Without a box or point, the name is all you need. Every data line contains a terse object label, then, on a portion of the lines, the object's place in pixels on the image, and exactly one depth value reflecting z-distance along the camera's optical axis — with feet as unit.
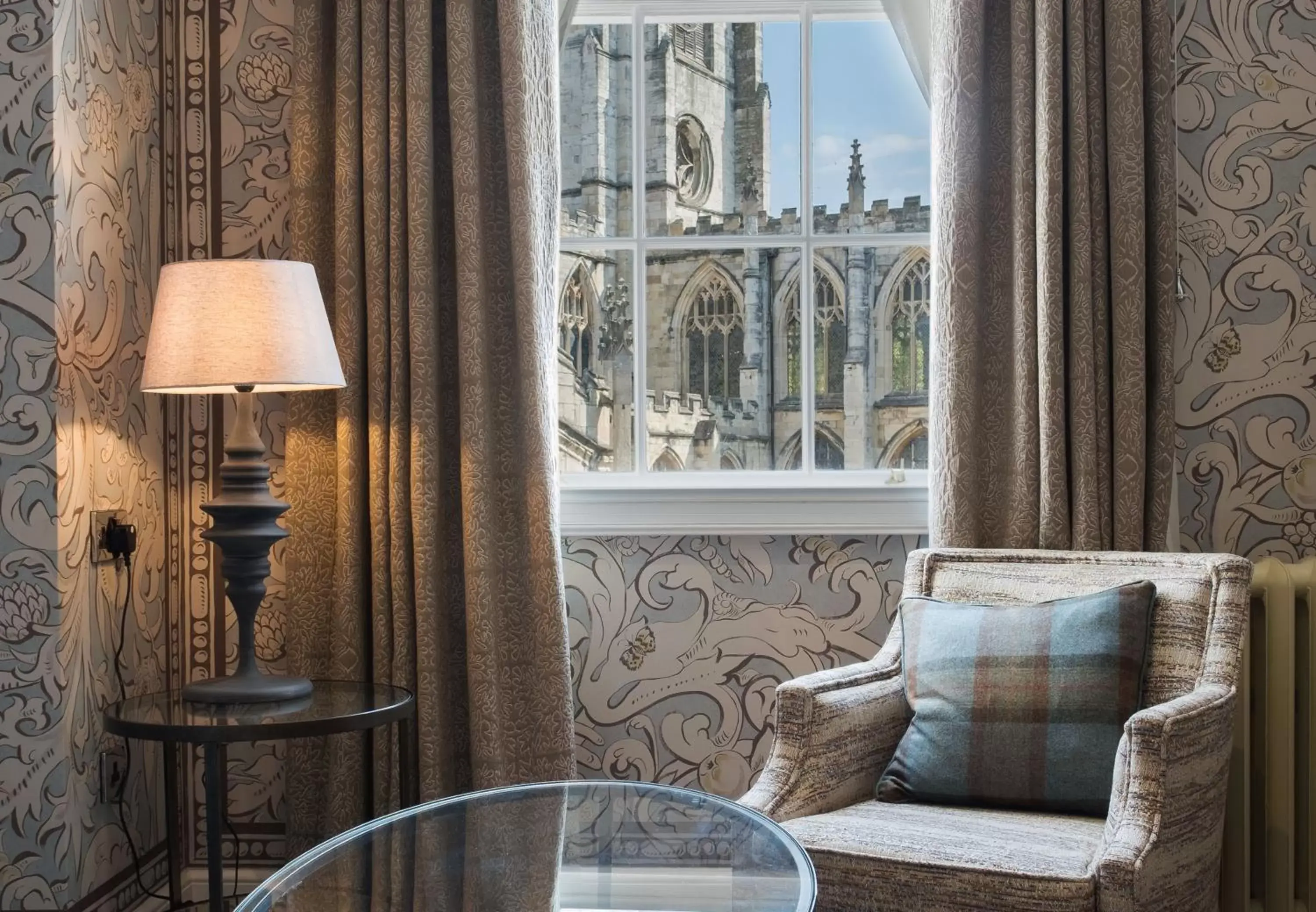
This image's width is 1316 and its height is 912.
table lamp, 7.13
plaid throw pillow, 6.64
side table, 6.92
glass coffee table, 4.59
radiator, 7.81
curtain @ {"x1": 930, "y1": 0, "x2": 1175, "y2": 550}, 8.05
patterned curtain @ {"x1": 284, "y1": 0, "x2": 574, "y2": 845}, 8.36
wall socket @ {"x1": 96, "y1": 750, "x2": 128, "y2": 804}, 8.08
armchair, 5.57
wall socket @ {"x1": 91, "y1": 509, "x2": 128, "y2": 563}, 7.95
